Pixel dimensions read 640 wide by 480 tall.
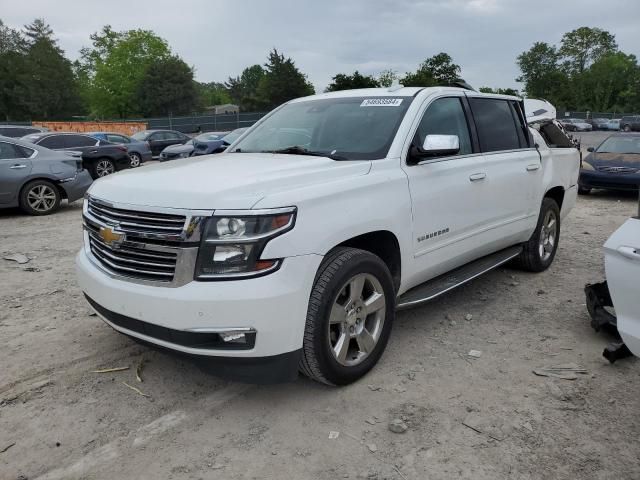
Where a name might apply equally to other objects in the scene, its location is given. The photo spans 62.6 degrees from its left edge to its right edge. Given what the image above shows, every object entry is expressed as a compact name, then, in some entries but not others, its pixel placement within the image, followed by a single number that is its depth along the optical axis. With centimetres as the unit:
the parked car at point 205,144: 1834
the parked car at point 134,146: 1945
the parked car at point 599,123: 5867
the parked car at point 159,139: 2285
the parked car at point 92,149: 1448
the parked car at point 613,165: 1139
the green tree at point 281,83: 6338
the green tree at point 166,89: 6538
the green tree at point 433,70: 3710
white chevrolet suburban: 271
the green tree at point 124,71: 6962
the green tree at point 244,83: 13112
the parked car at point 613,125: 5701
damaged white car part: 242
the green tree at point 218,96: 12311
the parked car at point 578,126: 5273
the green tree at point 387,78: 4316
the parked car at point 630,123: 5107
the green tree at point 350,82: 3878
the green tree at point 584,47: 9662
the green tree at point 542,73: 8938
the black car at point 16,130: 1817
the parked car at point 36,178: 940
